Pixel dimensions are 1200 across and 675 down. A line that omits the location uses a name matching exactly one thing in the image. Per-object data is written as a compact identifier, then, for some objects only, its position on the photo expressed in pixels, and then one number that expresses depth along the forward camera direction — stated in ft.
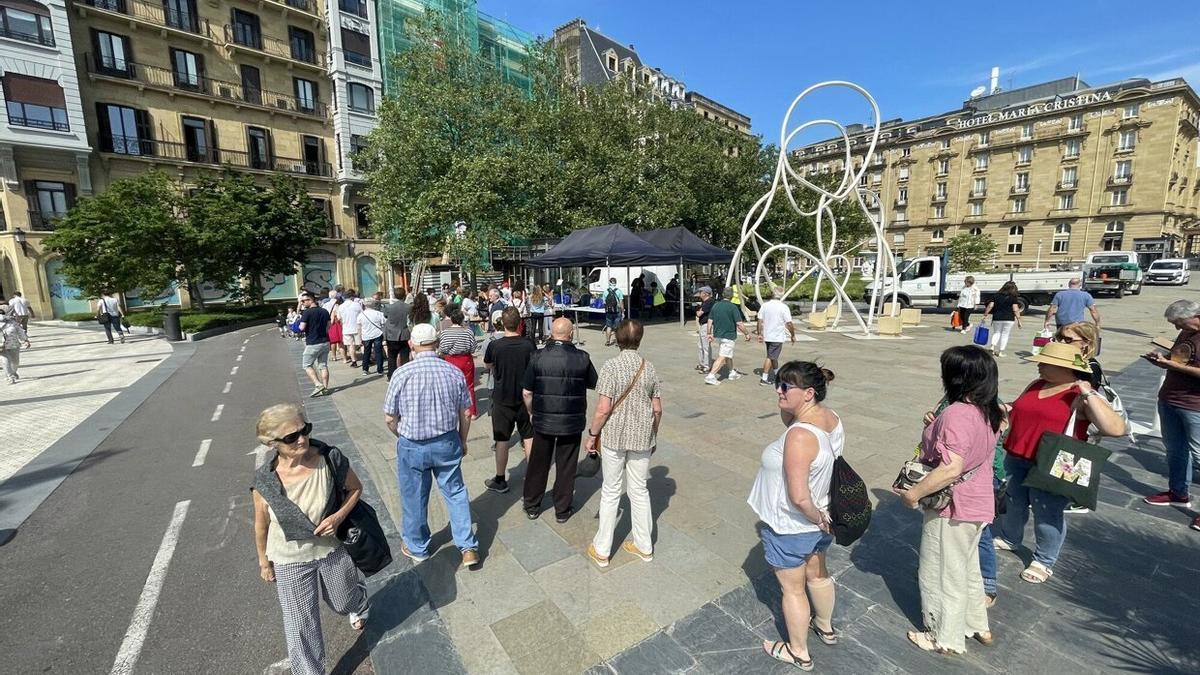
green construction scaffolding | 101.40
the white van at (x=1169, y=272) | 101.40
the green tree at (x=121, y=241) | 60.13
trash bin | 56.54
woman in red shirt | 8.78
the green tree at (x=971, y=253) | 102.06
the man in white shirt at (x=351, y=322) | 34.71
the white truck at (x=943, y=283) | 65.77
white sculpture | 43.70
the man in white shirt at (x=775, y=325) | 25.99
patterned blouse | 10.63
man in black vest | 12.36
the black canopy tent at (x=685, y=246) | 50.80
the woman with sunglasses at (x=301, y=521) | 7.25
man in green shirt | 27.25
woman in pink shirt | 7.48
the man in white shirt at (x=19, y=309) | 51.39
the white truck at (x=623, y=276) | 70.33
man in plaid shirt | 10.59
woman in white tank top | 7.14
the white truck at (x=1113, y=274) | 78.80
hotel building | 154.10
